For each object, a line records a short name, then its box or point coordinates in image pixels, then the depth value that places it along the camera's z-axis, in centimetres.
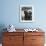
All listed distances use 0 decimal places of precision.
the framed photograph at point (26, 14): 210
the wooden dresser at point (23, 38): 186
